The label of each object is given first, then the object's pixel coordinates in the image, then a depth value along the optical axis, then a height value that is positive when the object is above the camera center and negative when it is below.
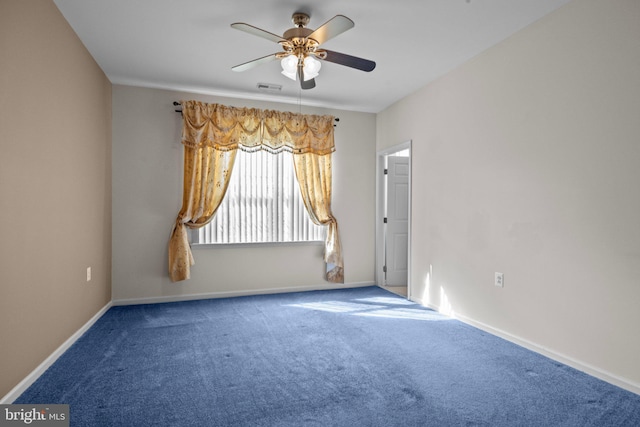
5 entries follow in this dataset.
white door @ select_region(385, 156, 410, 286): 5.40 -0.23
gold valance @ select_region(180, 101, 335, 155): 4.43 +1.02
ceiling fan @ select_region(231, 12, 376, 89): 2.60 +1.21
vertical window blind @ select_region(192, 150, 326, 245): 4.70 +0.00
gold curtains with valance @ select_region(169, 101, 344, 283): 4.40 +0.67
